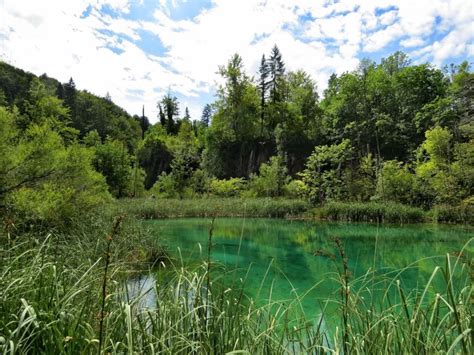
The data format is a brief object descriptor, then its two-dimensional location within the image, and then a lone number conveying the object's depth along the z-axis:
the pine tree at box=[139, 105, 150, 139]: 74.60
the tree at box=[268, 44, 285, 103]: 40.47
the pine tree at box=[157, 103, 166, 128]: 51.50
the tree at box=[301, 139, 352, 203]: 25.52
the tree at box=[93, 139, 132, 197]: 32.75
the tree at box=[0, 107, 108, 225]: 5.95
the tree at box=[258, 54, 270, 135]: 40.22
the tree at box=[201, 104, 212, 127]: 69.25
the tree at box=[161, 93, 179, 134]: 50.16
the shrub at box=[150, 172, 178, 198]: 32.12
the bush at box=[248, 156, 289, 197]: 28.65
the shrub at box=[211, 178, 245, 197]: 30.70
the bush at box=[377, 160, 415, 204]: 22.50
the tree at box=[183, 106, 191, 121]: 58.94
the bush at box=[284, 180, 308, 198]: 26.39
